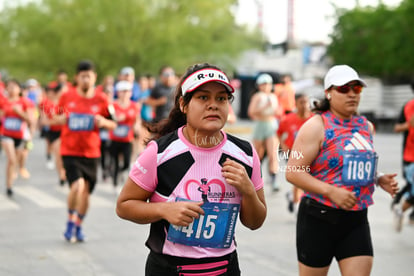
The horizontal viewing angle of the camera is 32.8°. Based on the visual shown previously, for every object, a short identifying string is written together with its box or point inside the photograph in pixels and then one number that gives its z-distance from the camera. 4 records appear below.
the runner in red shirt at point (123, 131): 12.34
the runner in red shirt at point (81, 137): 7.89
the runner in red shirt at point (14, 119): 12.20
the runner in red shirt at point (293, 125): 9.80
